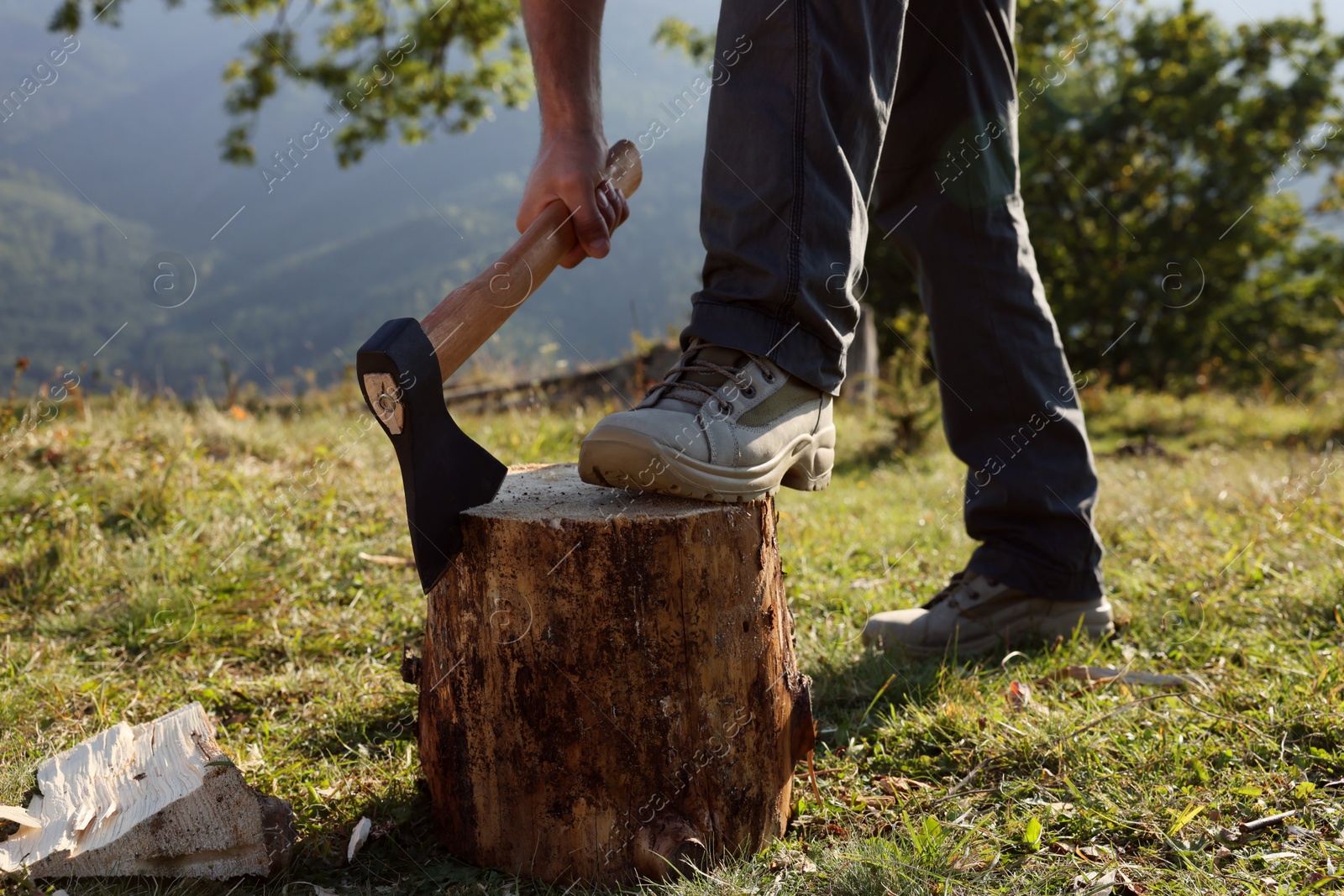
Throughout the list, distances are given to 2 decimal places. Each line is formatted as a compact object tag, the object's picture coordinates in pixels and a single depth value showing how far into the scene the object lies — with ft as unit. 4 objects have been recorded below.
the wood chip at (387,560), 9.68
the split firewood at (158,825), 4.86
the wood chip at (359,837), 5.26
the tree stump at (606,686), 4.85
